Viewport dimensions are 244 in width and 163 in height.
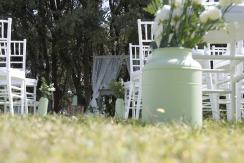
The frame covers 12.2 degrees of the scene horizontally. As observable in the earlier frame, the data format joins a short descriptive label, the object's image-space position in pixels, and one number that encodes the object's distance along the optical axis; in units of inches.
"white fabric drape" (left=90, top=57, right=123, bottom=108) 692.3
